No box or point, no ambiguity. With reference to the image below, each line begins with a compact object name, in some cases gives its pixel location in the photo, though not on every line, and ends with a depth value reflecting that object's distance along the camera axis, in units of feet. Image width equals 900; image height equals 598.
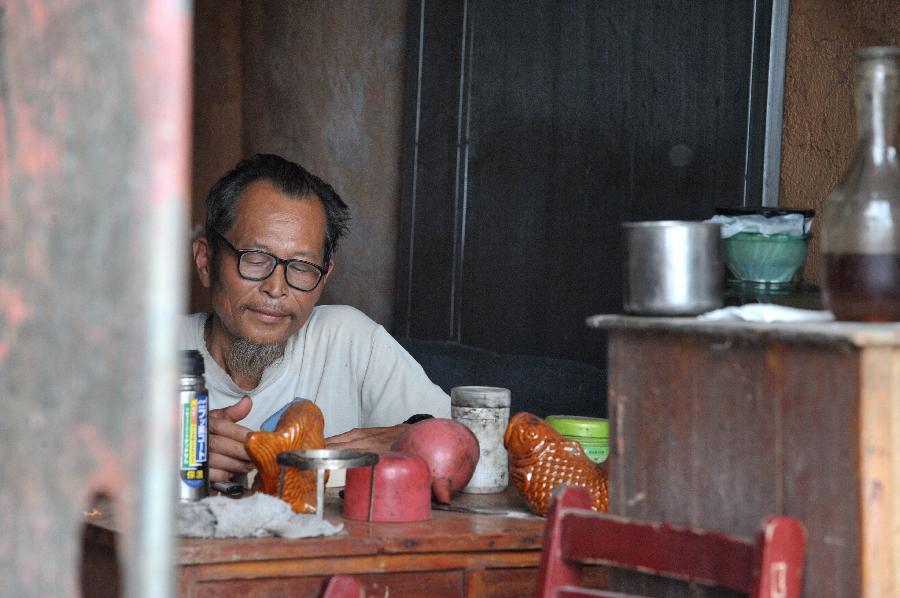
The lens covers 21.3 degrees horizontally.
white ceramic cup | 10.29
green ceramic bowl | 8.93
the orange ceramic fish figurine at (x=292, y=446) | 9.52
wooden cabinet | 7.83
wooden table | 8.88
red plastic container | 9.46
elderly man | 11.87
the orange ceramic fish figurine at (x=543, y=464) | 9.66
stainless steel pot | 8.39
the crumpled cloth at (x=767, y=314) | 8.25
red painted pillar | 5.25
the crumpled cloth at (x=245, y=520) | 9.06
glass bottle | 8.11
